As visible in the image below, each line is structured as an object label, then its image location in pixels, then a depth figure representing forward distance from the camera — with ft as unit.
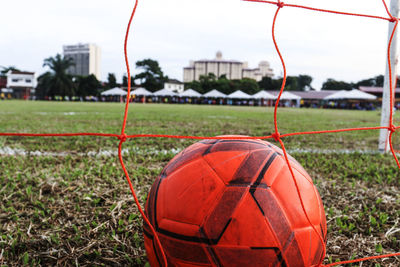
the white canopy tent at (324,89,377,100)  118.34
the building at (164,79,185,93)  330.91
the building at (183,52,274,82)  428.15
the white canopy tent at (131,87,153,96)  169.48
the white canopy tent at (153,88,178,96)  173.58
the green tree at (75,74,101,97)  214.28
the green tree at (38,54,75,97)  205.26
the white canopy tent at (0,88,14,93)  213.32
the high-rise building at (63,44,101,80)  262.88
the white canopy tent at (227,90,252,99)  156.04
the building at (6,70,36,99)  229.04
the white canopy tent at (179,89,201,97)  171.53
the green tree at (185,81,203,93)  217.58
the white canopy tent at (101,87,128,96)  168.86
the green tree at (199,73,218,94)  213.46
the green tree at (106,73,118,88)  222.07
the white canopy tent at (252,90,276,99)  139.62
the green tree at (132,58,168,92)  204.54
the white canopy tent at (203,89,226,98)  165.63
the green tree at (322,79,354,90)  264.72
